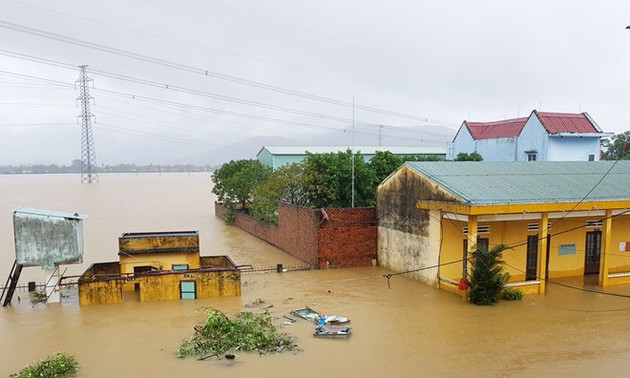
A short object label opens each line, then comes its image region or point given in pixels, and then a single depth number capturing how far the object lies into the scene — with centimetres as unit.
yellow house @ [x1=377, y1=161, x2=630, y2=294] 1642
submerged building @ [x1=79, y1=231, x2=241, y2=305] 1628
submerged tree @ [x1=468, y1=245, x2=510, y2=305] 1530
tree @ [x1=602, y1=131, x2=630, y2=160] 5010
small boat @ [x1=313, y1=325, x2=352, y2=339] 1270
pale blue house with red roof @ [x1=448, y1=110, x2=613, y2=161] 3156
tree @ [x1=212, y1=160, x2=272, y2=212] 3734
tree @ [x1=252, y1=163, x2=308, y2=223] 2741
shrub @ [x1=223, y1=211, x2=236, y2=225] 3964
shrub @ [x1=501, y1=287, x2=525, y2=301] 1596
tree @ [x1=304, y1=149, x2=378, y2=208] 2527
